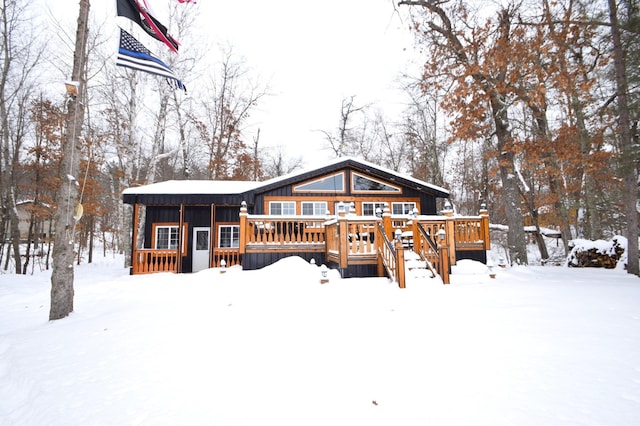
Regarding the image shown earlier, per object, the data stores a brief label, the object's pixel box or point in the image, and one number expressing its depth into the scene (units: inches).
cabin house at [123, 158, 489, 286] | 318.7
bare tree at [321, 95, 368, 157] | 992.9
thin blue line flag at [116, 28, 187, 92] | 207.9
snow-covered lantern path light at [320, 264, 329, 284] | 261.9
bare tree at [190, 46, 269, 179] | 802.2
